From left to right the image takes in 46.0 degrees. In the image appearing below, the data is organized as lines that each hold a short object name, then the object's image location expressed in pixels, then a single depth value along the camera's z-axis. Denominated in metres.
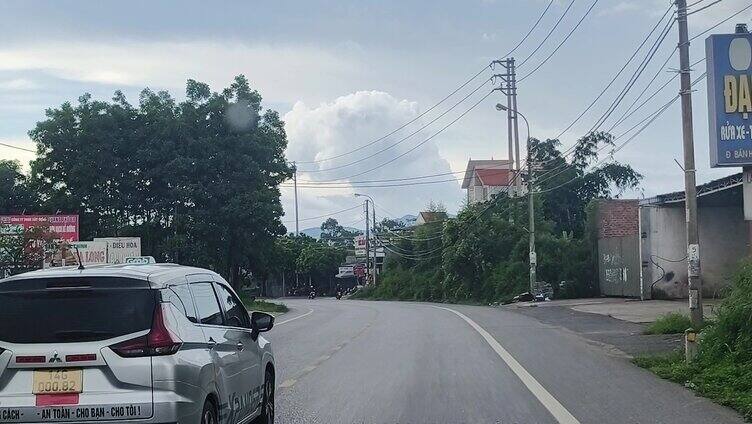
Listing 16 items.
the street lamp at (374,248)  89.75
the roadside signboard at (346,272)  113.31
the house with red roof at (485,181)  100.81
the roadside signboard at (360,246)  112.97
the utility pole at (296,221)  116.69
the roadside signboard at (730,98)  21.19
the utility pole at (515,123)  54.22
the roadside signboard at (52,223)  36.22
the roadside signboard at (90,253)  36.76
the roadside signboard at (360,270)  110.94
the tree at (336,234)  146.50
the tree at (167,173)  43.66
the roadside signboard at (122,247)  39.84
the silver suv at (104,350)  5.96
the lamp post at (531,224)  44.34
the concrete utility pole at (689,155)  18.95
